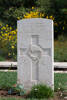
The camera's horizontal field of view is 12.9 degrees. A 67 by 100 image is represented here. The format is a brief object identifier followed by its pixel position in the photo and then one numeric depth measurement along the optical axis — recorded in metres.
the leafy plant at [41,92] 5.70
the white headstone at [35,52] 5.86
